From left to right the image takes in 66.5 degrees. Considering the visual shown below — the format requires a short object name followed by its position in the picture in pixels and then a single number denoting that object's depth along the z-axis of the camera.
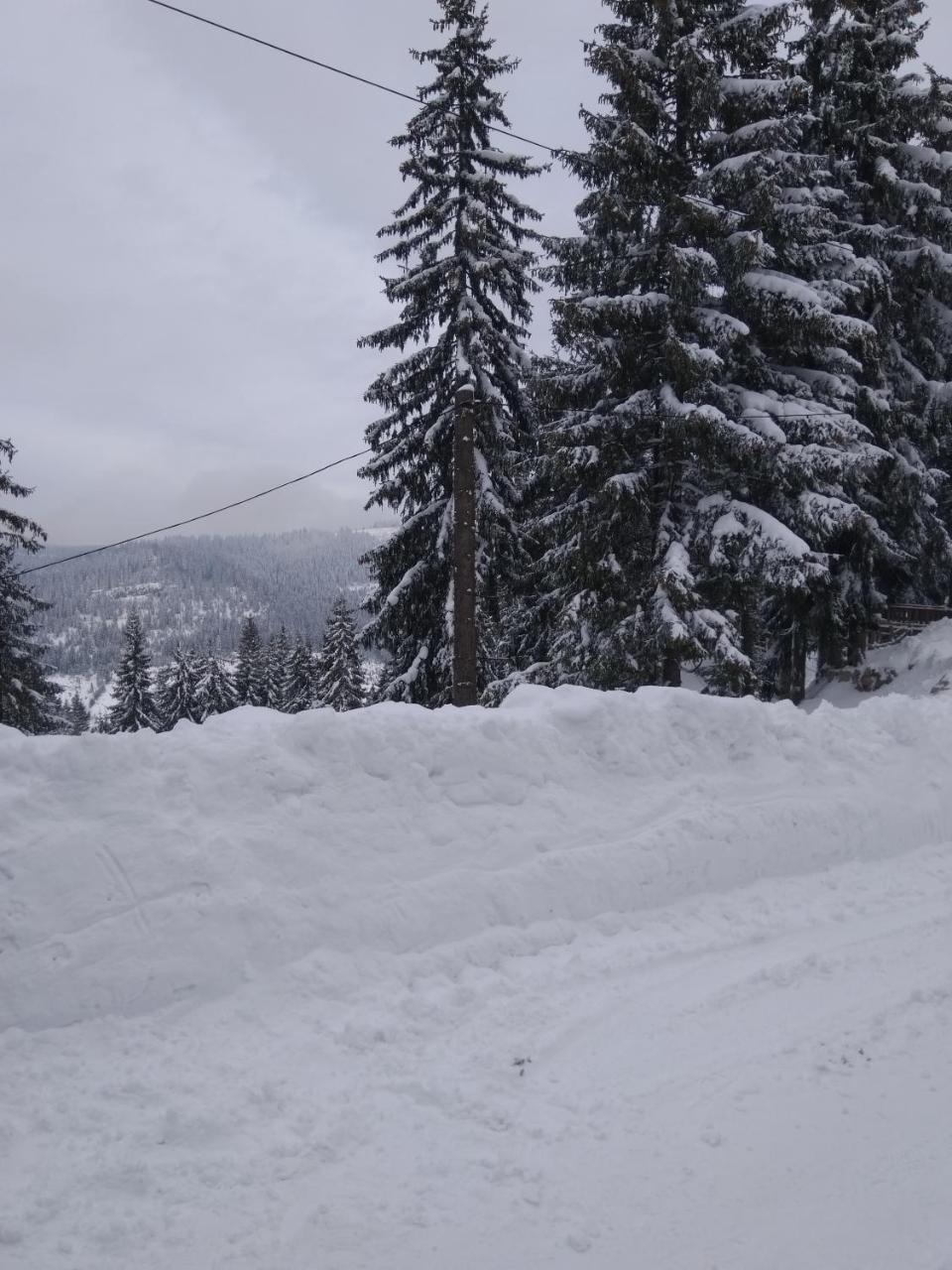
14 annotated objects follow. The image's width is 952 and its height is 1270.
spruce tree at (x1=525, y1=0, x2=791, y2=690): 11.45
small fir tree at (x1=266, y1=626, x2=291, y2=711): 53.03
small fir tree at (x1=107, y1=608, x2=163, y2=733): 46.50
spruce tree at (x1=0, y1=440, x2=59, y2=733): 18.80
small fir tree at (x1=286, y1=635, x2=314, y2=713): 52.46
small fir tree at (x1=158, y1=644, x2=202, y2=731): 52.59
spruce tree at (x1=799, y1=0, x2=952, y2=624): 15.51
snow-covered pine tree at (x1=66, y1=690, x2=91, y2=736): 69.00
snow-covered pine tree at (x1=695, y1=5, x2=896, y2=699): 11.75
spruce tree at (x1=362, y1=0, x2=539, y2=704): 14.27
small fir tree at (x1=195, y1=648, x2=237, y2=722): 51.22
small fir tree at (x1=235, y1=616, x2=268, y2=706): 53.84
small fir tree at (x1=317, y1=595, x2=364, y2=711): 37.28
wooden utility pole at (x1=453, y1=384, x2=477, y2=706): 12.12
